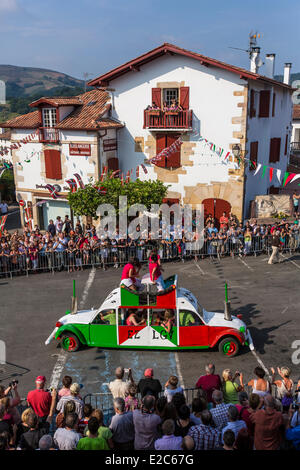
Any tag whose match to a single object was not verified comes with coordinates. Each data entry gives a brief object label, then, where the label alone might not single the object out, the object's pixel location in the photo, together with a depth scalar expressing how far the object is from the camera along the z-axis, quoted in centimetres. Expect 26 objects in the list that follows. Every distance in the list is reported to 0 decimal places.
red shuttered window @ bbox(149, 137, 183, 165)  2294
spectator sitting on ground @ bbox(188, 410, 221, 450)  620
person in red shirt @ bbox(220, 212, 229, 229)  2092
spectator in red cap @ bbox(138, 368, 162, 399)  809
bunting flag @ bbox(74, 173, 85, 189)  2274
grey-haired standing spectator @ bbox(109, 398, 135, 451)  666
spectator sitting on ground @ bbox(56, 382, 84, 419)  763
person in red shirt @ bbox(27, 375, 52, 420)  786
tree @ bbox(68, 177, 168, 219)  1938
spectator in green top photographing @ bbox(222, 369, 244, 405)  822
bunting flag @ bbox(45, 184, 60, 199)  2481
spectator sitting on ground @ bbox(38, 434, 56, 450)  591
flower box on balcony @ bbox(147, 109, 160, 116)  2286
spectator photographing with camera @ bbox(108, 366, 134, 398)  818
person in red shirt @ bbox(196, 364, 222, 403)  822
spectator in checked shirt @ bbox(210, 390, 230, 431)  712
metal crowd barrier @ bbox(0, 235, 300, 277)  1819
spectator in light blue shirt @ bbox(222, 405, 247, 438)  656
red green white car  1133
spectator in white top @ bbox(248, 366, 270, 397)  812
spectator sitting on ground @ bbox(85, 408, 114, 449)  643
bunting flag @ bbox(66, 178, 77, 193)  2395
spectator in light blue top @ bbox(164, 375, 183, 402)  788
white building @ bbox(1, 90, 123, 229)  2367
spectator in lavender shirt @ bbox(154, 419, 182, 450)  589
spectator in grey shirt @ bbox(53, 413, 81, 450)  623
